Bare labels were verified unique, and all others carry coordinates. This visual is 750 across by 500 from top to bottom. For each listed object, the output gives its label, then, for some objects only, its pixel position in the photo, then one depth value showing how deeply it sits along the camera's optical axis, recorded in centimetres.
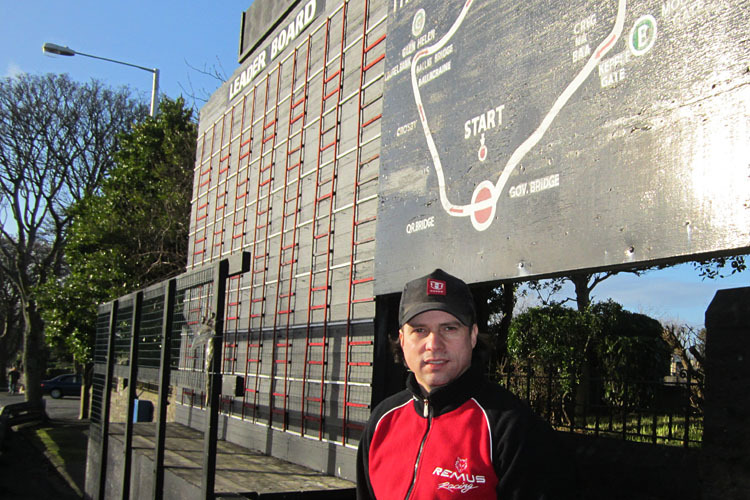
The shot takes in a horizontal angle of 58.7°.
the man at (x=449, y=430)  242
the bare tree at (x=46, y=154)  2465
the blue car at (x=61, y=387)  4184
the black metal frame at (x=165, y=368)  558
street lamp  2058
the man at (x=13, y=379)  4462
